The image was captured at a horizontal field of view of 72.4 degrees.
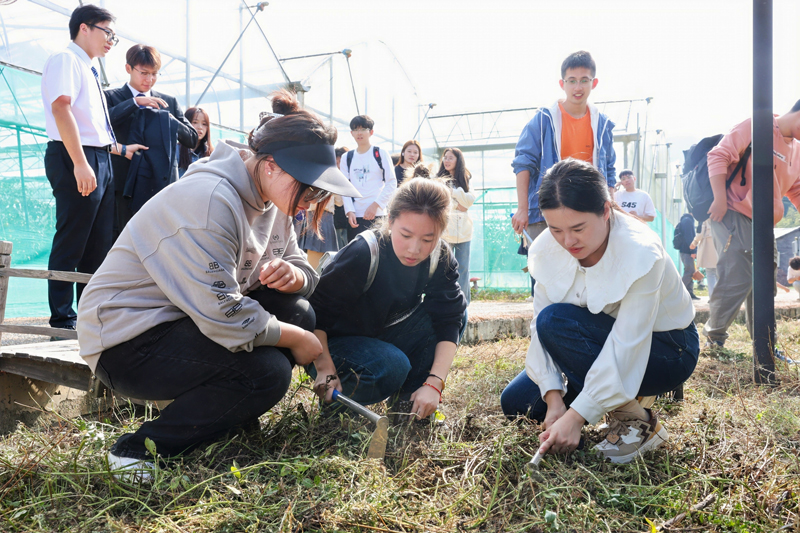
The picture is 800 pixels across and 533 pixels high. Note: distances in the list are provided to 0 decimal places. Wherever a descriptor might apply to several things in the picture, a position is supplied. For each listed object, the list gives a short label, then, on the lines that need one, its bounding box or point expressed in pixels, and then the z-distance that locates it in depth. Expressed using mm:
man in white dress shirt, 2840
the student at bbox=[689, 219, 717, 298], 4160
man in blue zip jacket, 3285
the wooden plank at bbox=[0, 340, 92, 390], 2547
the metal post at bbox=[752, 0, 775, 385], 2682
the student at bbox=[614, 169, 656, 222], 7023
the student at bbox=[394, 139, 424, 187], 5438
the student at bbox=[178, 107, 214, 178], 3985
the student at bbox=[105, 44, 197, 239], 3369
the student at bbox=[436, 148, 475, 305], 5008
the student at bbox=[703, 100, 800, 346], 3342
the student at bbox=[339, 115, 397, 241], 5043
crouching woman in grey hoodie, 1588
